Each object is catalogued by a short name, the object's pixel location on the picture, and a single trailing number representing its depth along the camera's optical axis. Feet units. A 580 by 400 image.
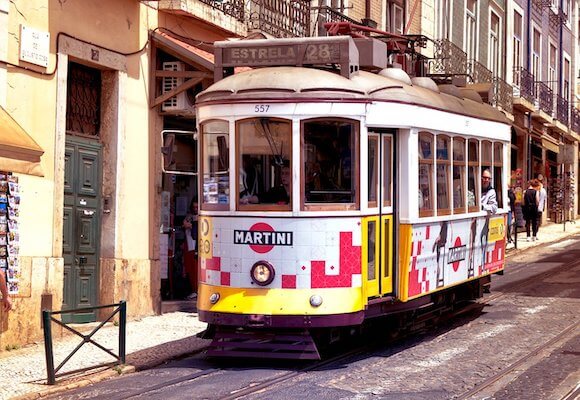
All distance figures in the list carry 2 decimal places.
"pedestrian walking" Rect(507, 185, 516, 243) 88.89
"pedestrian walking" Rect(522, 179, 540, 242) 95.50
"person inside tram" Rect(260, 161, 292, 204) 34.24
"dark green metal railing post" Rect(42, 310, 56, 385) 31.83
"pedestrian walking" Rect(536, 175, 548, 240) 97.49
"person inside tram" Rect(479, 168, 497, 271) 45.24
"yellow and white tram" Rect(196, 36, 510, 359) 33.94
